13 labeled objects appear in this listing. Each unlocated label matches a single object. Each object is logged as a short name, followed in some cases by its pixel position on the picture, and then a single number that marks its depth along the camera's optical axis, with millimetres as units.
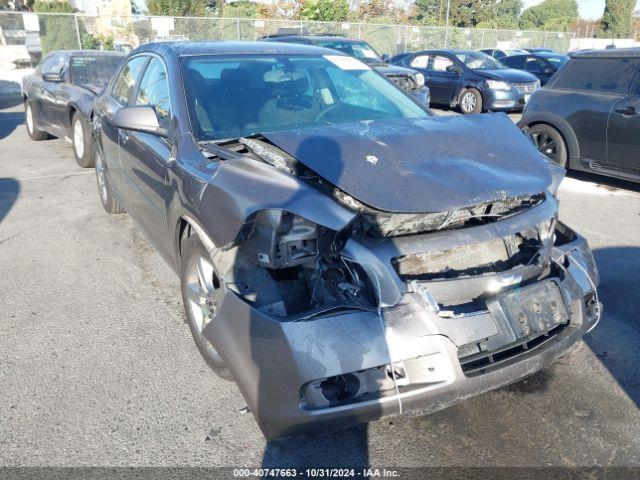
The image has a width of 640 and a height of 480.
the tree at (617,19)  57656
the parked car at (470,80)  13539
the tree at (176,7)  36969
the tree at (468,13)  66062
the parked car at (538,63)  17250
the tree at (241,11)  45500
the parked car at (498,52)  22394
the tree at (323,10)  33844
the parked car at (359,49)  10859
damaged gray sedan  2303
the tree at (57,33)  19750
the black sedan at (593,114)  6754
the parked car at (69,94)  7715
